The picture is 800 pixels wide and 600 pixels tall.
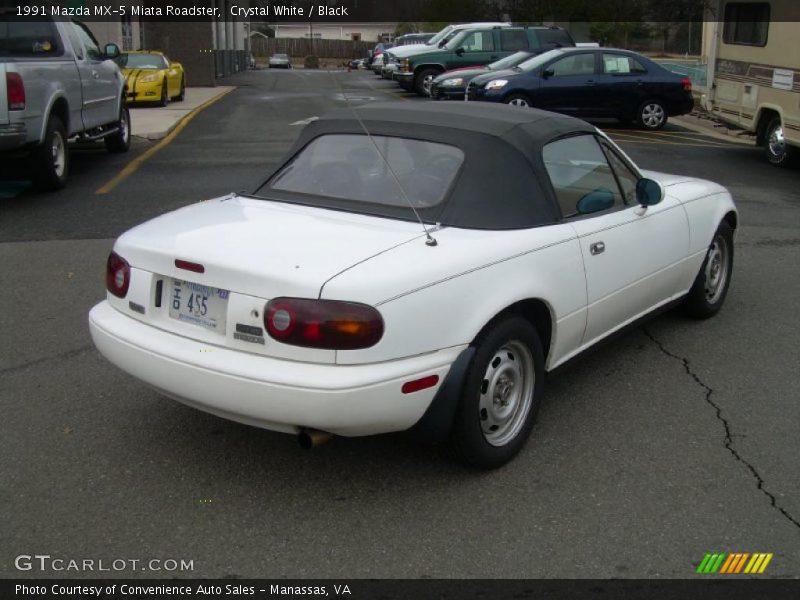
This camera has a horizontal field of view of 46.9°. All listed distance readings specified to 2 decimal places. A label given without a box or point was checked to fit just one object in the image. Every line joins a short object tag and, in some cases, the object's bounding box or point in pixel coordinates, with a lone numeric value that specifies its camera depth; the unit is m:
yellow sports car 21.06
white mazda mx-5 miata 3.44
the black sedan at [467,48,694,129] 17.17
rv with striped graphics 12.30
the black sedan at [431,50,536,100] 19.32
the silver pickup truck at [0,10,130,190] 9.24
